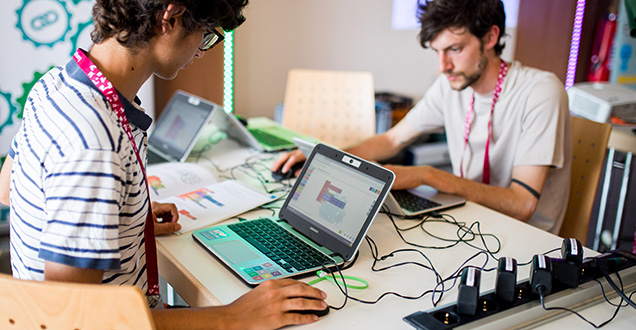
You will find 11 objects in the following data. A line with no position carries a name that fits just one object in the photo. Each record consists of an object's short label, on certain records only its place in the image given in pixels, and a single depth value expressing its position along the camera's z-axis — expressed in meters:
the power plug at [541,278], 0.98
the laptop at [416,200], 1.44
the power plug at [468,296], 0.91
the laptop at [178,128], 1.93
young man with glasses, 0.78
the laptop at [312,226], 1.11
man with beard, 1.63
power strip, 0.90
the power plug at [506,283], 0.95
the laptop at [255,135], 2.06
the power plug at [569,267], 1.02
